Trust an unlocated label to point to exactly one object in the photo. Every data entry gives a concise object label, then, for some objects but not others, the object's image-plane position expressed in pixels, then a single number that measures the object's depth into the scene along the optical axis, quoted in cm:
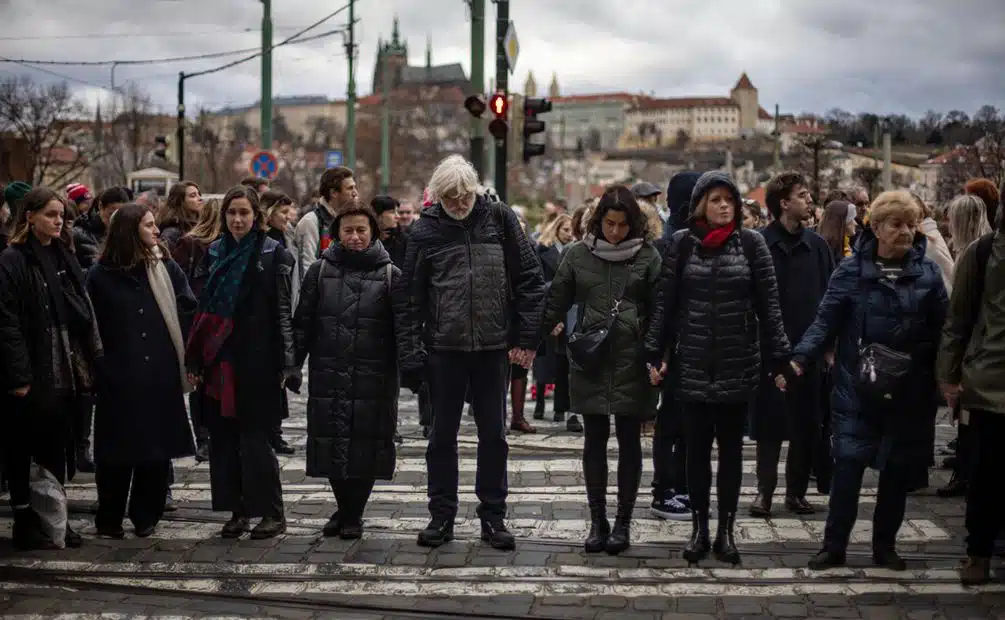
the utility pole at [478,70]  1936
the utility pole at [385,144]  4497
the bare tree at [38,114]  4795
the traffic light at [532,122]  1972
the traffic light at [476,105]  1848
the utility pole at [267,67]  2764
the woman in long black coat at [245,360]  827
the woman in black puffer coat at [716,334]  757
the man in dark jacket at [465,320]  793
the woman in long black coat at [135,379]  838
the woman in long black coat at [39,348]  799
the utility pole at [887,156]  3381
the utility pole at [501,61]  1888
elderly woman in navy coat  746
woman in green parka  785
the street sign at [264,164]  2686
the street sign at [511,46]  1900
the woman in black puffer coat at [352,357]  816
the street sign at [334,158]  3778
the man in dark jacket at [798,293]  898
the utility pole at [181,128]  3602
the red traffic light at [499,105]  1859
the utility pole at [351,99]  3612
